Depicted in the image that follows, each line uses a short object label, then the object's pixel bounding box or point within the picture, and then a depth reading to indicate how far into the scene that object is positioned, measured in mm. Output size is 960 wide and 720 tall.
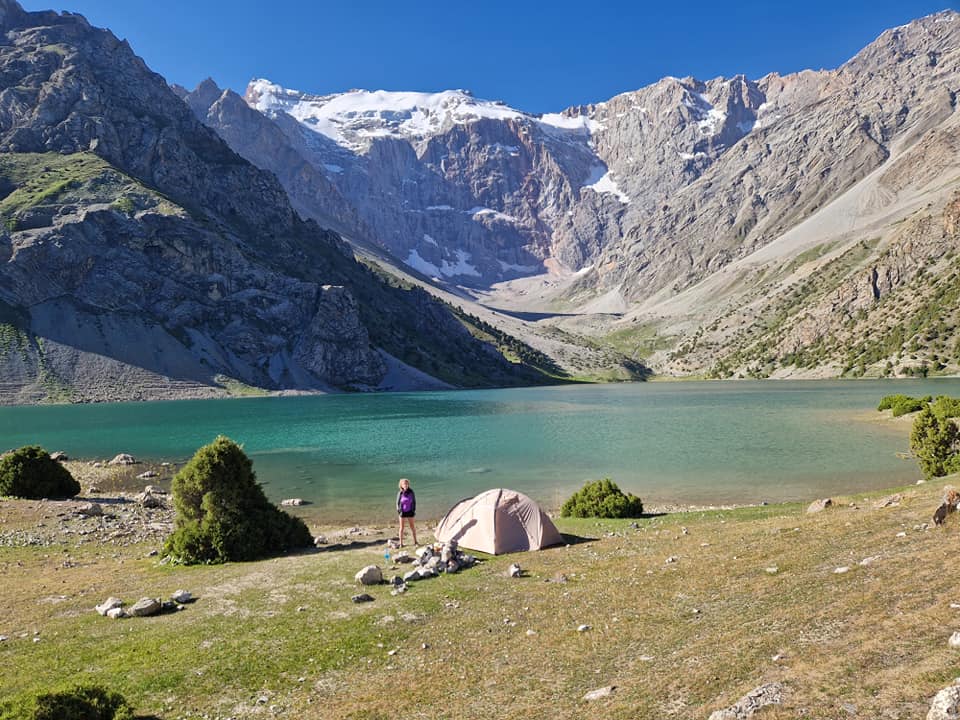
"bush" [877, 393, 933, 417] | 68875
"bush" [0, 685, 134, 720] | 9773
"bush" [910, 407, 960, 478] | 33812
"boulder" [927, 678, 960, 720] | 6576
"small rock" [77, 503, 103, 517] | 35209
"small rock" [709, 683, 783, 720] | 8273
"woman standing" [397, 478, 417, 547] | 25844
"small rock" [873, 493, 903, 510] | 21203
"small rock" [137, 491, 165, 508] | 38875
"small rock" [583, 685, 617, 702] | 10438
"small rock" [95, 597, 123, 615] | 17998
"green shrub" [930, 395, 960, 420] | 37269
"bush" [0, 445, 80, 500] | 38750
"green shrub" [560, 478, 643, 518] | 30125
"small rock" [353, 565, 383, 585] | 19453
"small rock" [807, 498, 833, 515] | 24469
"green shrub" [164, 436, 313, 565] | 23927
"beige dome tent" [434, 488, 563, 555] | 23797
